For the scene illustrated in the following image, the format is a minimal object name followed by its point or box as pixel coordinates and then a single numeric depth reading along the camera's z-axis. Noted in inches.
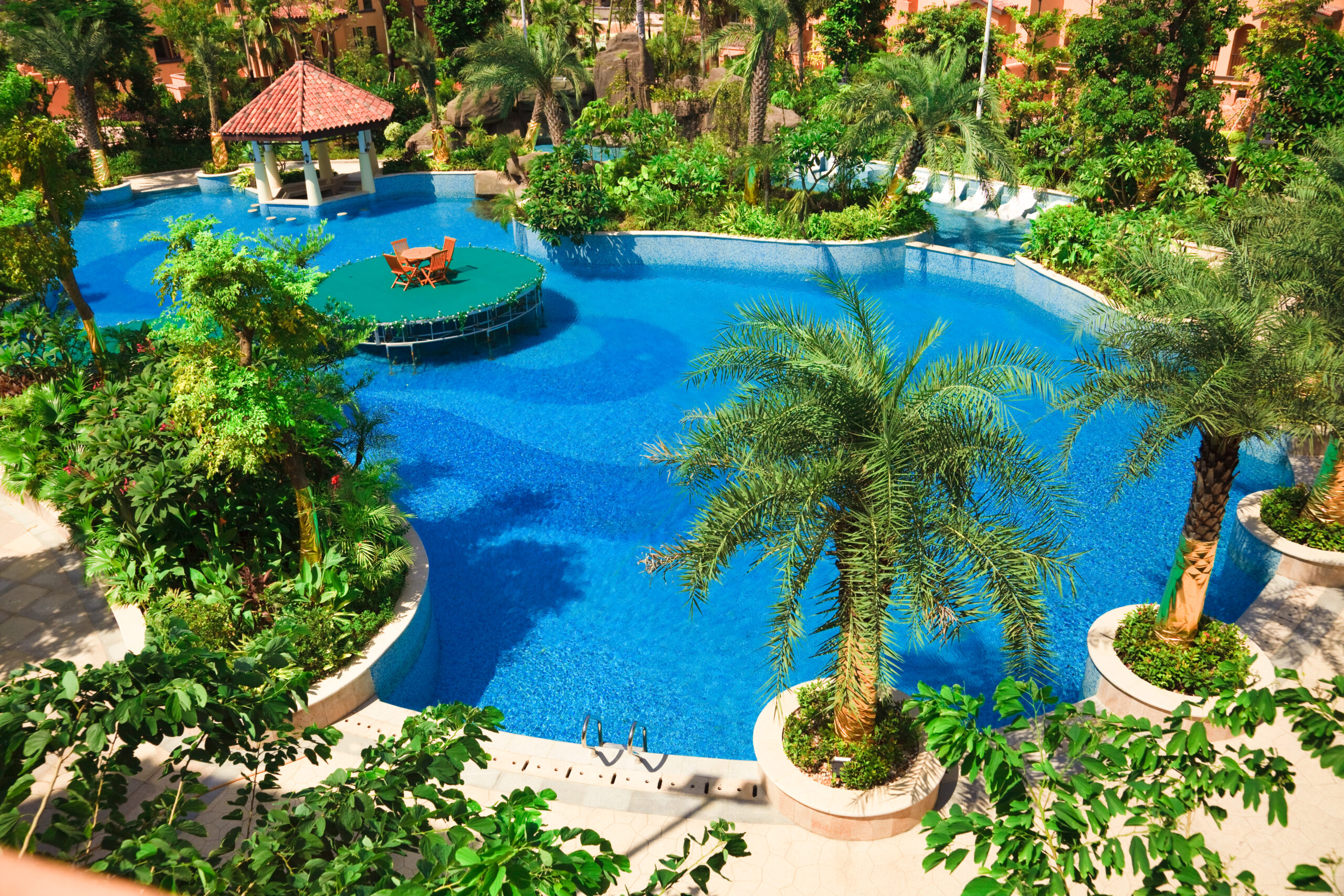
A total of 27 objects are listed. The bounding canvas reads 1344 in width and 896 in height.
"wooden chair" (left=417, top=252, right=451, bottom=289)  753.6
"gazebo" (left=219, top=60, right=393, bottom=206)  995.3
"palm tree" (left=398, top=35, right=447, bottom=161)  1165.7
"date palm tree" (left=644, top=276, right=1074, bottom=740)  256.8
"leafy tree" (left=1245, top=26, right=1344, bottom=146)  753.6
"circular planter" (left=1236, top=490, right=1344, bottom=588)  397.1
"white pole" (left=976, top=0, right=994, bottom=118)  983.6
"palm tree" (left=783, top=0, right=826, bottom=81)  1241.4
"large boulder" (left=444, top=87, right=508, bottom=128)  1218.0
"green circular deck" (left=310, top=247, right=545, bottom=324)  697.0
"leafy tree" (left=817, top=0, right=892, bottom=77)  1269.7
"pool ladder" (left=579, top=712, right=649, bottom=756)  314.2
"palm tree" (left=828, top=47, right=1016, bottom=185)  795.4
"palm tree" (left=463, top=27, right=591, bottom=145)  937.5
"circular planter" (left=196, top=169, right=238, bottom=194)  1148.5
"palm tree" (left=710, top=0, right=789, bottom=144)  818.2
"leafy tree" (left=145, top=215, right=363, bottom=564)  304.0
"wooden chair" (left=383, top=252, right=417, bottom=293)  751.7
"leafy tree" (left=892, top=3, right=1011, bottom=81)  1210.6
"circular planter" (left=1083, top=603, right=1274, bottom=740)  334.0
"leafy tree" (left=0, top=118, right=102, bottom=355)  419.2
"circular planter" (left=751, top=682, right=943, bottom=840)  294.7
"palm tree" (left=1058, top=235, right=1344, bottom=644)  299.0
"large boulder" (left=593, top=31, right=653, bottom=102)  1263.5
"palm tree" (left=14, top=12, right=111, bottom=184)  1067.3
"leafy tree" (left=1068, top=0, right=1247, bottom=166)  826.2
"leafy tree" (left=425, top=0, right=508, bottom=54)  1309.1
